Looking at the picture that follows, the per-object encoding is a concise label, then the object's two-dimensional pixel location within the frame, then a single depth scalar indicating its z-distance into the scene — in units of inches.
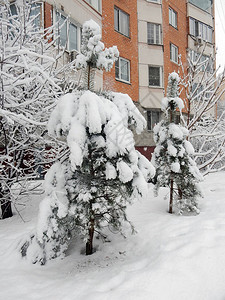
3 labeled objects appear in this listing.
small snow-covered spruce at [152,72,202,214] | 216.4
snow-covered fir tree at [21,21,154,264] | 128.2
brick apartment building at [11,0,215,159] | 518.1
